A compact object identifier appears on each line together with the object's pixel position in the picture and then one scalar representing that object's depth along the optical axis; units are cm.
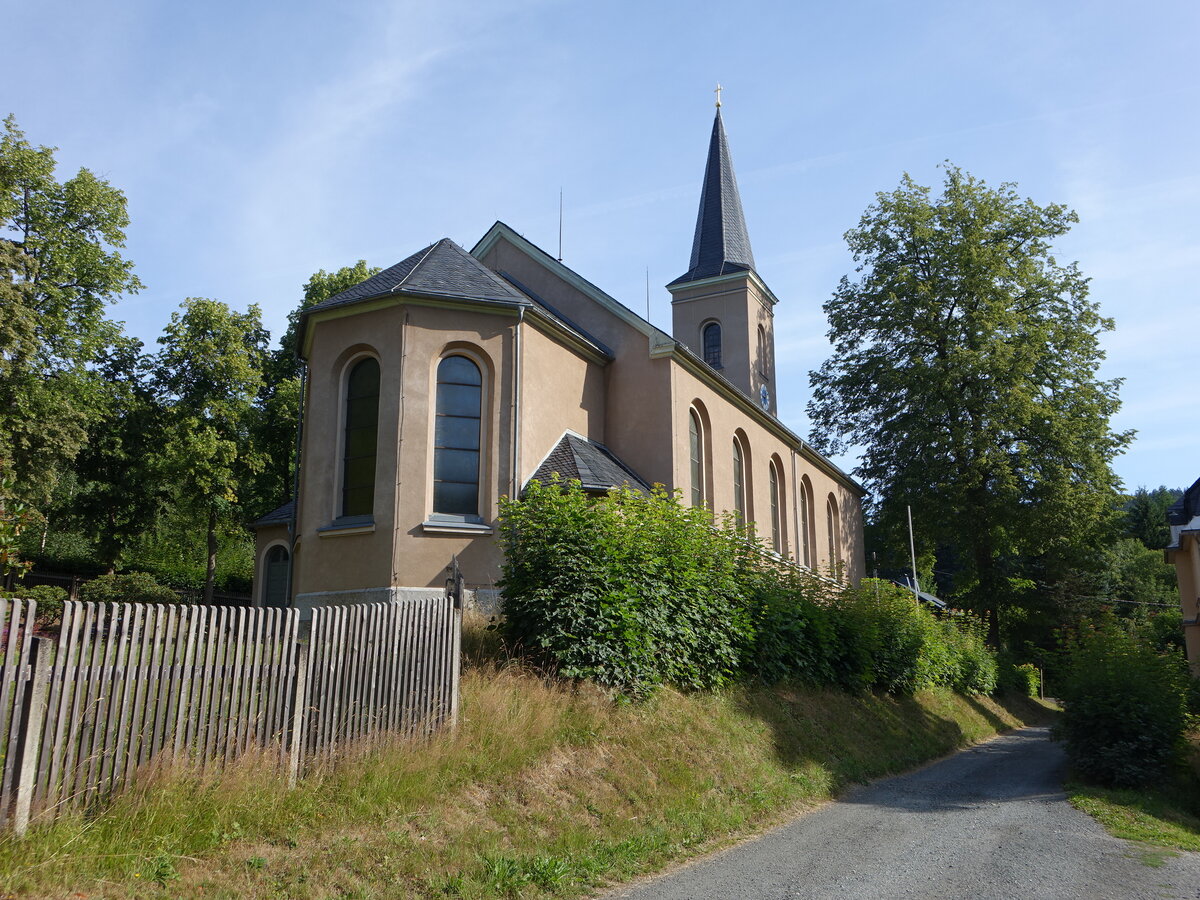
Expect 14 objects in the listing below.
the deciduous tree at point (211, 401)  3222
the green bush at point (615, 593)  1264
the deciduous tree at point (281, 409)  3491
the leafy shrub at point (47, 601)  2722
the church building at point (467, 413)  1734
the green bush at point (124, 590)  2962
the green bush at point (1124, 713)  1477
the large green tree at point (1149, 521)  6950
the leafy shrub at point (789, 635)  1606
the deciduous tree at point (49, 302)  2616
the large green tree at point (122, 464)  3291
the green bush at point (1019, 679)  3224
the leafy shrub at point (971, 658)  2688
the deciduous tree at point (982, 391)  3198
